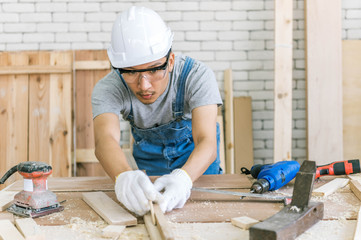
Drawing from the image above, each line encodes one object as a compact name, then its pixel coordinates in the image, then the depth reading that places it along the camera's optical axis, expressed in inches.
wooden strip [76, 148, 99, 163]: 173.0
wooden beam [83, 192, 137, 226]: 57.4
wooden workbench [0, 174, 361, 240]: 53.3
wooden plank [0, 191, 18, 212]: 66.5
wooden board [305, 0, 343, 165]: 160.9
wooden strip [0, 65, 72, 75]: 169.9
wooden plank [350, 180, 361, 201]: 70.5
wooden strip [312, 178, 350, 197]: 70.6
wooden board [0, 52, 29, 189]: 170.9
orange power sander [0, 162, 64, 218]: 62.3
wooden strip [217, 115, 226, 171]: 162.6
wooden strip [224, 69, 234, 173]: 168.4
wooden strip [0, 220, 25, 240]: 51.8
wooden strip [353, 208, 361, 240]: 50.3
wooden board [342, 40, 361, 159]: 167.8
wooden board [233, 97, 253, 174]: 172.4
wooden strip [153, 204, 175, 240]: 48.0
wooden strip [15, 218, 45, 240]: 49.8
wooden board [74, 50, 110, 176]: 172.7
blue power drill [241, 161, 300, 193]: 71.9
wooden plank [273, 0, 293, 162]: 159.2
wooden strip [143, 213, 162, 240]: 50.9
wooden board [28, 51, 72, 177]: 170.1
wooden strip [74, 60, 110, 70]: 171.8
